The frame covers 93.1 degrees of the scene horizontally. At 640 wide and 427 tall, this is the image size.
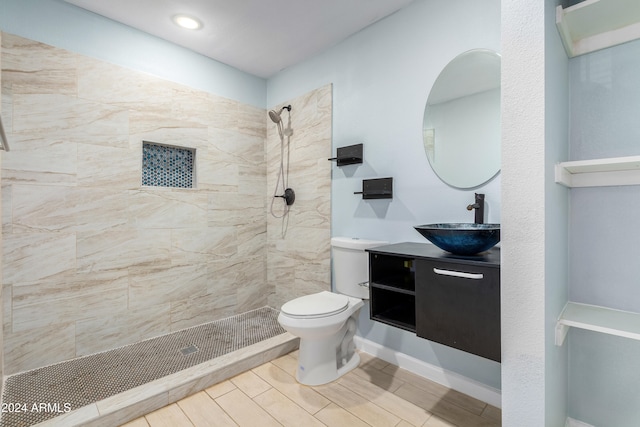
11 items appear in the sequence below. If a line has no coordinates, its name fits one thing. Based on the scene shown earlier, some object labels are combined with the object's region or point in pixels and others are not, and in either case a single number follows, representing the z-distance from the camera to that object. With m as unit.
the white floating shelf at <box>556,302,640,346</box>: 1.12
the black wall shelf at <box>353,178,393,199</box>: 2.15
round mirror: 1.72
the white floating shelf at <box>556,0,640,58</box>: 1.18
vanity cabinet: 1.27
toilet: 1.84
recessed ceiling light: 2.20
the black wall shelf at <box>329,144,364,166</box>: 2.33
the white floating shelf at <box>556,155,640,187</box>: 1.15
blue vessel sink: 1.36
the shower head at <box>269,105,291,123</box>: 2.85
